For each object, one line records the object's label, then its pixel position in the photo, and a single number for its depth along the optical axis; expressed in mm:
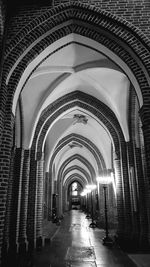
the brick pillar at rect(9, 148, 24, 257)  7047
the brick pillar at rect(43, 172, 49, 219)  13380
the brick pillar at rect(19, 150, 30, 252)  7400
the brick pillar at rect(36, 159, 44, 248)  8242
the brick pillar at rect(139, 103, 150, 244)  4512
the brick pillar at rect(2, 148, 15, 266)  6739
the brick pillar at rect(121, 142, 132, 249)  8031
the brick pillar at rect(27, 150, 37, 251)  7922
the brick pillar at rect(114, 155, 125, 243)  8504
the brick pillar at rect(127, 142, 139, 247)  7754
